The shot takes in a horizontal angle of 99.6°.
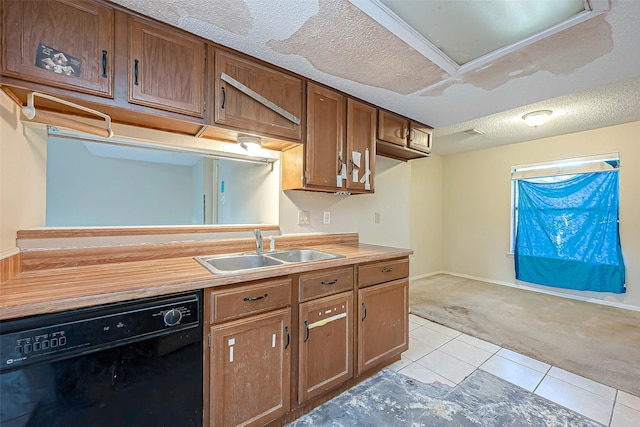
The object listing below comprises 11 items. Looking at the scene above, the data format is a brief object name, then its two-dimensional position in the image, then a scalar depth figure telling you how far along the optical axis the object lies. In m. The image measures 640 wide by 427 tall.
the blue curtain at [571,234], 3.56
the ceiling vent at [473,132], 3.74
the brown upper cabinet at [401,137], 2.42
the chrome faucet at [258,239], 1.92
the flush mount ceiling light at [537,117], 3.00
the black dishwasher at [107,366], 0.90
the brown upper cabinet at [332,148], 1.96
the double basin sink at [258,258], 1.74
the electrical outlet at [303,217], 2.34
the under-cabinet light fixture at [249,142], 1.86
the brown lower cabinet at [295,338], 1.31
